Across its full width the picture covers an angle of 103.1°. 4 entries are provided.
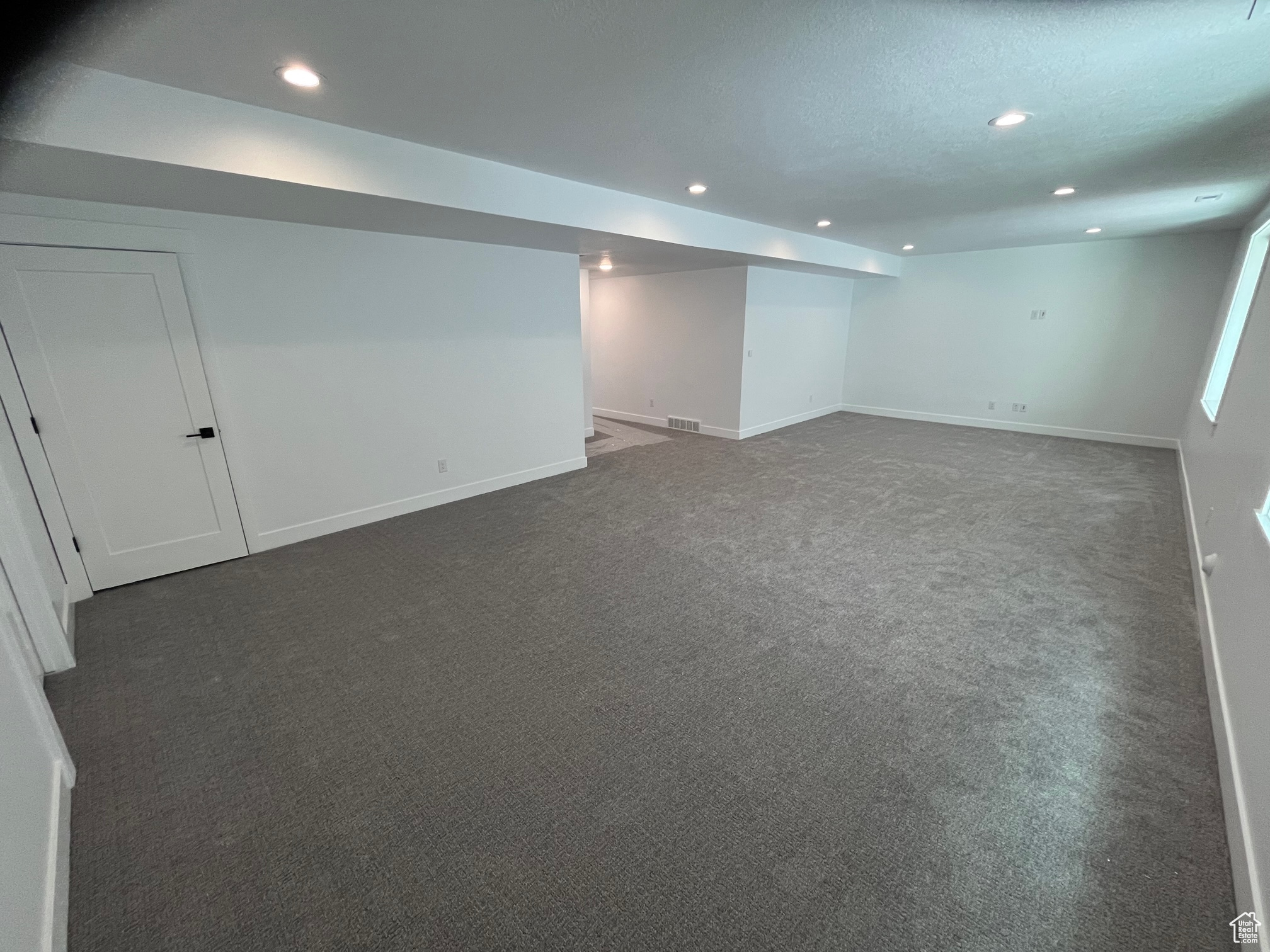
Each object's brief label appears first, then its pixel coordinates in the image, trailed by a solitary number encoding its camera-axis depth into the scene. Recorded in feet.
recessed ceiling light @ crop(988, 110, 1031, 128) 7.93
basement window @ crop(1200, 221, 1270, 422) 14.76
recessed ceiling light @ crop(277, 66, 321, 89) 6.55
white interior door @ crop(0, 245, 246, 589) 9.16
